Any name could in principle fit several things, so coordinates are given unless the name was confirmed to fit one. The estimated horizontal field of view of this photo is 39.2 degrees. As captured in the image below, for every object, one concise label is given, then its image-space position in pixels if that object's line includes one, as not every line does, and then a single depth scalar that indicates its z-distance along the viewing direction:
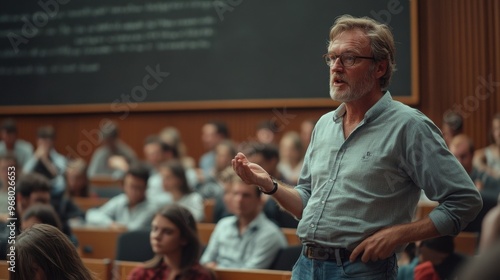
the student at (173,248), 3.12
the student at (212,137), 6.66
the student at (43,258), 2.03
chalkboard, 6.55
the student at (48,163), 5.69
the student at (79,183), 5.80
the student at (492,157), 4.91
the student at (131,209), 4.79
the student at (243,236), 3.66
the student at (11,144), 7.23
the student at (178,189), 4.90
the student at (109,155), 7.06
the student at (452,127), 5.16
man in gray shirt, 1.87
